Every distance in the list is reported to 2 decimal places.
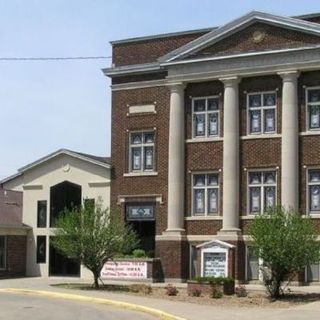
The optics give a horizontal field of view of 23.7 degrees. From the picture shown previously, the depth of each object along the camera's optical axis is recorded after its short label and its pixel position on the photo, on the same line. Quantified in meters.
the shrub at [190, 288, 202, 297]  26.34
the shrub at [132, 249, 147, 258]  36.16
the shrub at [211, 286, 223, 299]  25.77
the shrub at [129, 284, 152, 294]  28.11
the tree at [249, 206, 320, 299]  24.98
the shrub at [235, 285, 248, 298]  26.36
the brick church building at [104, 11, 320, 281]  33.78
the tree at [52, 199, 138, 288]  30.22
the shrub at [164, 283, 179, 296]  26.66
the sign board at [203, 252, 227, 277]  33.84
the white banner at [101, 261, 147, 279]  35.44
